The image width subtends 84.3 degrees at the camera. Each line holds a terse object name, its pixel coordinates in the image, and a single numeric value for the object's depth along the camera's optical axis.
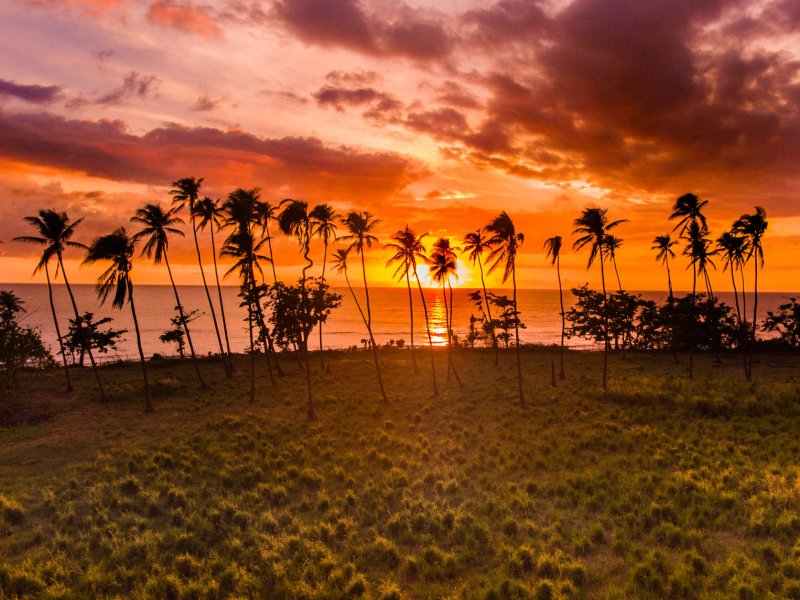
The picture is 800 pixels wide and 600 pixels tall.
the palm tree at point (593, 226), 38.50
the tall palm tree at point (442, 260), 45.47
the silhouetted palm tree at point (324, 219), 35.03
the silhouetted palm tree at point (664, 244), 62.47
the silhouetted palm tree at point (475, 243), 44.84
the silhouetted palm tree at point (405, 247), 40.78
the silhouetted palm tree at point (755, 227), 38.50
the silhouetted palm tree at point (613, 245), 45.91
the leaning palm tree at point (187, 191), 41.31
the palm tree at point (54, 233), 40.25
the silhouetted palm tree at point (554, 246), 39.84
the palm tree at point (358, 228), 37.19
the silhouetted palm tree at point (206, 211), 42.44
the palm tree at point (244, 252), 41.16
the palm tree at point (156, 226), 36.81
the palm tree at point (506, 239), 36.73
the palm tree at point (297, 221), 34.78
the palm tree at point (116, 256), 33.88
